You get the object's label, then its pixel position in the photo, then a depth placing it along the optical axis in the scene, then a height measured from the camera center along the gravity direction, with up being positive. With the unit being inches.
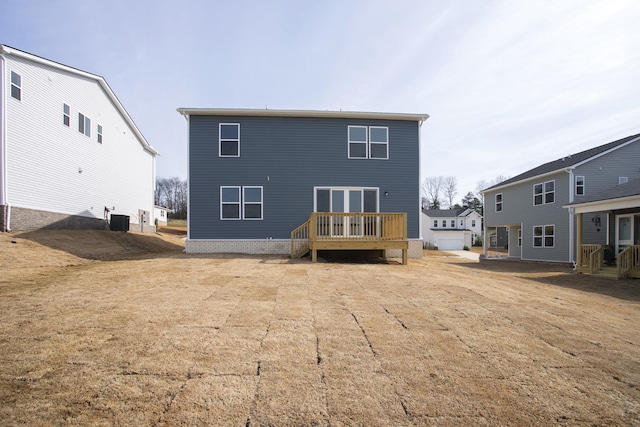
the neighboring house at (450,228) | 1503.4 -45.7
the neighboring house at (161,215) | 1233.4 +10.9
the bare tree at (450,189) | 2554.1 +252.9
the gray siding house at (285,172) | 513.3 +79.1
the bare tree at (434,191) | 2540.6 +236.2
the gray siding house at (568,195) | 627.5 +57.2
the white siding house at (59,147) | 450.9 +127.3
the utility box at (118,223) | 663.8 -12.4
